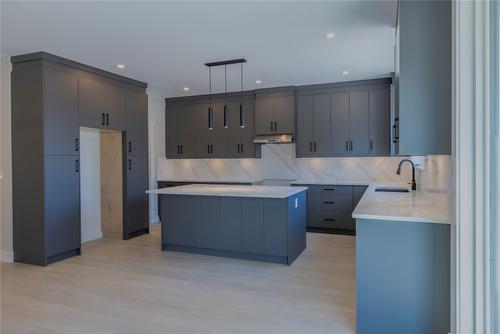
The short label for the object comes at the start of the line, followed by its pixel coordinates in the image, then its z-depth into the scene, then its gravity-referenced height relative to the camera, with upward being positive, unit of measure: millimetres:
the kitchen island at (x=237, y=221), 3893 -756
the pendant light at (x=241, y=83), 4608 +1294
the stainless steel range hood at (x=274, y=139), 5828 +390
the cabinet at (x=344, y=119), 5375 +695
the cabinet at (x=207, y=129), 6289 +634
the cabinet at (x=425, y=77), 2062 +525
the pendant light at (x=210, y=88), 4283 +1298
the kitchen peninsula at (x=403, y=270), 2119 -735
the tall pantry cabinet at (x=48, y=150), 3918 +152
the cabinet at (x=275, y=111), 5844 +897
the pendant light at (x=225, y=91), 4414 +1287
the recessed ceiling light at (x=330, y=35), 3344 +1284
